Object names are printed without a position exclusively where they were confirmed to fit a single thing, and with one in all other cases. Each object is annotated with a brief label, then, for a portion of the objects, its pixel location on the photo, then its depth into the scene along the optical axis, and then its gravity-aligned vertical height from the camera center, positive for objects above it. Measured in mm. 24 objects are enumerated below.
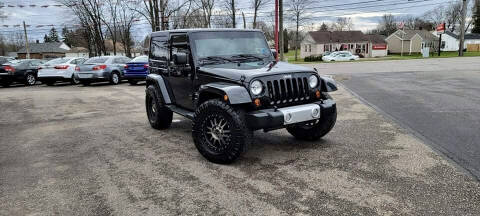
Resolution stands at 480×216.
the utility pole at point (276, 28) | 17270 +1245
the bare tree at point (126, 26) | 45362 +4113
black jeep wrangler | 4500 -495
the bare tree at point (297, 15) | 54000 +5820
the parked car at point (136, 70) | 15992 -564
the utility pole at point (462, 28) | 37250 +2298
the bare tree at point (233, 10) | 44612 +5615
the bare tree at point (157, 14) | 31250 +3859
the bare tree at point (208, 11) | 49169 +6230
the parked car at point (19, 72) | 17875 -595
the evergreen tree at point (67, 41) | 98025 +4820
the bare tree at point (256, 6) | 47525 +6389
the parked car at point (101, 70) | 16734 -560
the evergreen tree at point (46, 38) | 112112 +6541
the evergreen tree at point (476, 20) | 76312 +6312
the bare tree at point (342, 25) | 98500 +7515
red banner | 63600 +798
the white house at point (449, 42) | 74650 +1640
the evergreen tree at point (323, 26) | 102444 +7606
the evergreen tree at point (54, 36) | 112438 +7318
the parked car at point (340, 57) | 44750 -549
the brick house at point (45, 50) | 86562 +2222
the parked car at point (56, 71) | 17797 -618
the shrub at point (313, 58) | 46500 -666
